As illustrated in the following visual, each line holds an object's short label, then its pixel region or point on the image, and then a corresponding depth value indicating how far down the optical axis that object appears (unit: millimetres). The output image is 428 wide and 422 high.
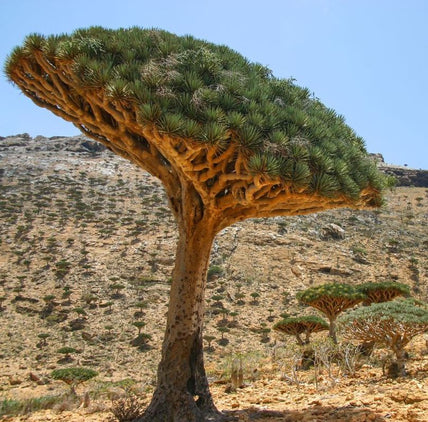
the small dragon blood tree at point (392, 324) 8672
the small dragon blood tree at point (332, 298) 17531
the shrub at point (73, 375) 15039
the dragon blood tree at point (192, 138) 6098
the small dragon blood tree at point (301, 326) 18344
